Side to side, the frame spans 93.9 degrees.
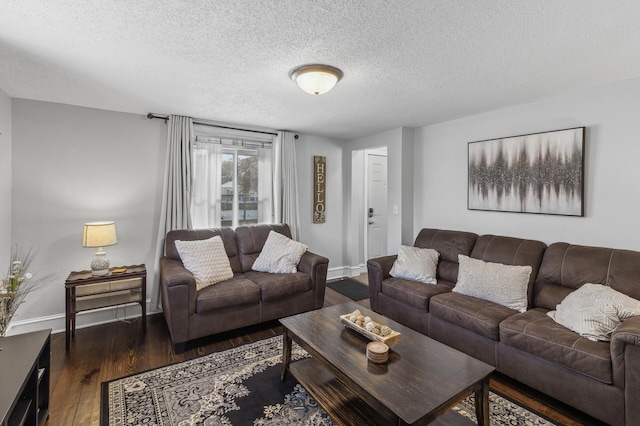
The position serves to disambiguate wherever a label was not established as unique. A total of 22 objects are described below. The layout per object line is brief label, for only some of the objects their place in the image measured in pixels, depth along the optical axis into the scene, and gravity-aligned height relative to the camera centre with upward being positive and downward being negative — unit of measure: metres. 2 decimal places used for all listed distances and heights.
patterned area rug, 1.89 -1.31
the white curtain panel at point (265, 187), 4.45 +0.34
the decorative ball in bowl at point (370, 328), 1.88 -0.80
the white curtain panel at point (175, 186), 3.57 +0.30
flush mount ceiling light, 2.21 +1.01
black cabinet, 1.32 -0.80
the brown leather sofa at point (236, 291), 2.71 -0.81
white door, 5.55 +0.09
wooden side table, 2.83 -0.81
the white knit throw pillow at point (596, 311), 1.92 -0.68
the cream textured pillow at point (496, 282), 2.55 -0.65
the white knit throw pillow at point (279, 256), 3.54 -0.56
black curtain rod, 3.52 +1.12
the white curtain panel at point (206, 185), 3.91 +0.33
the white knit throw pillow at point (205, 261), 3.07 -0.54
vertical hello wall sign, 4.84 +0.38
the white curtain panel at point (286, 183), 4.41 +0.41
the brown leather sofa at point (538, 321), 1.74 -0.86
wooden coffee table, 1.41 -0.89
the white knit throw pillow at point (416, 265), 3.28 -0.61
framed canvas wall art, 2.77 +0.38
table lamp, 2.94 -0.28
